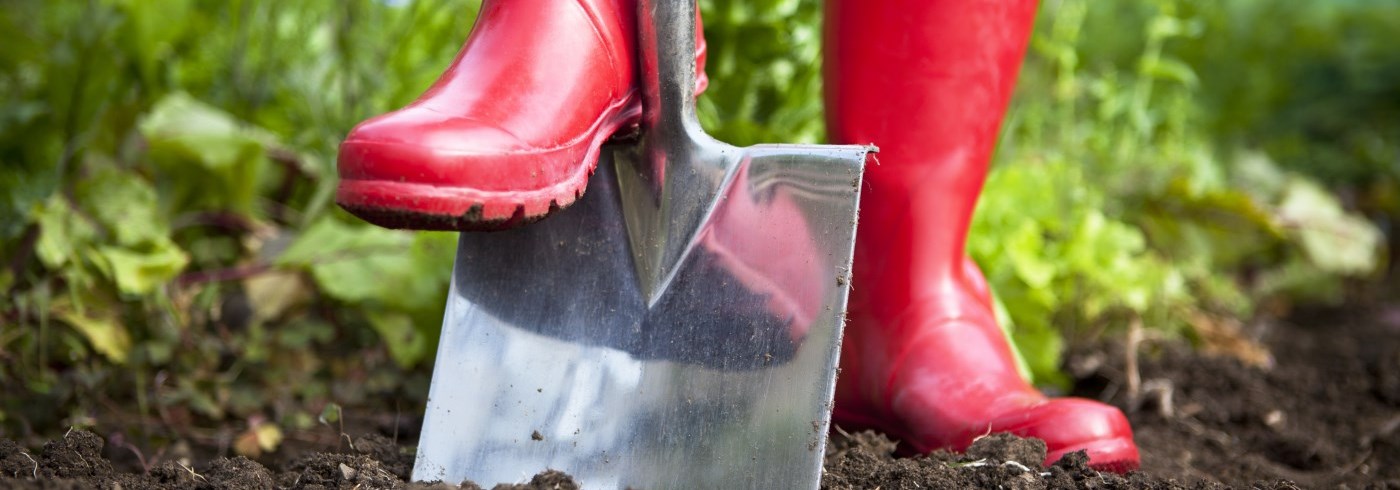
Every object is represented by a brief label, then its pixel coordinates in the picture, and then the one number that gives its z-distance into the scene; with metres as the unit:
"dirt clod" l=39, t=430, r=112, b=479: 1.45
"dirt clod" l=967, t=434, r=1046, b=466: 1.47
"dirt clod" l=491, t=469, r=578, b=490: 1.45
